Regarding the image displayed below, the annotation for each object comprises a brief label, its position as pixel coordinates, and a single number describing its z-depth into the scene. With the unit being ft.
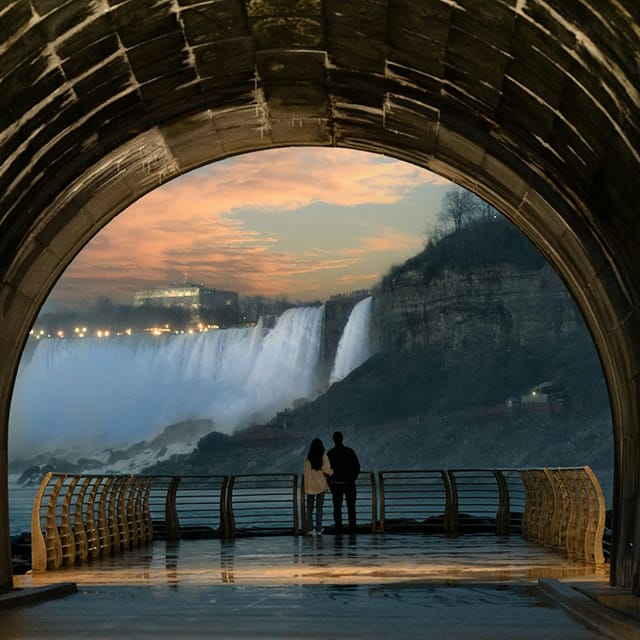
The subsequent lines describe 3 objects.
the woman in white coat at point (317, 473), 79.93
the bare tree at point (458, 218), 417.90
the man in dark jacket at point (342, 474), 82.21
